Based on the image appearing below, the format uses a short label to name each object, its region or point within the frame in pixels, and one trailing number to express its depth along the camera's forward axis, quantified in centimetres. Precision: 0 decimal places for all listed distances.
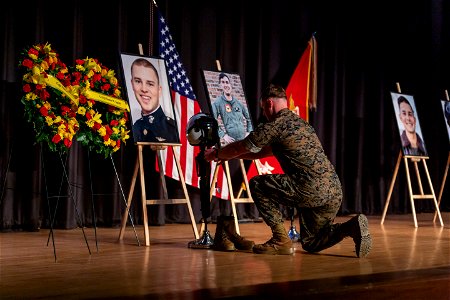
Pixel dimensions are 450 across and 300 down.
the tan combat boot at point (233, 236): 521
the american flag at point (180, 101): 710
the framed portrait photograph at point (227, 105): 639
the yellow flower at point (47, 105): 486
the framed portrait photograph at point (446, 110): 861
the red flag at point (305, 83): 837
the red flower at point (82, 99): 506
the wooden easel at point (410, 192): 767
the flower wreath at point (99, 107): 512
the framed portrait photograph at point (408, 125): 803
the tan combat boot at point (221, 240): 521
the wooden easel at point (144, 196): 551
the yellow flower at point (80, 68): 516
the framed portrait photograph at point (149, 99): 565
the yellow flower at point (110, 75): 538
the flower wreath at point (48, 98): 485
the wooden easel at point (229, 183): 608
